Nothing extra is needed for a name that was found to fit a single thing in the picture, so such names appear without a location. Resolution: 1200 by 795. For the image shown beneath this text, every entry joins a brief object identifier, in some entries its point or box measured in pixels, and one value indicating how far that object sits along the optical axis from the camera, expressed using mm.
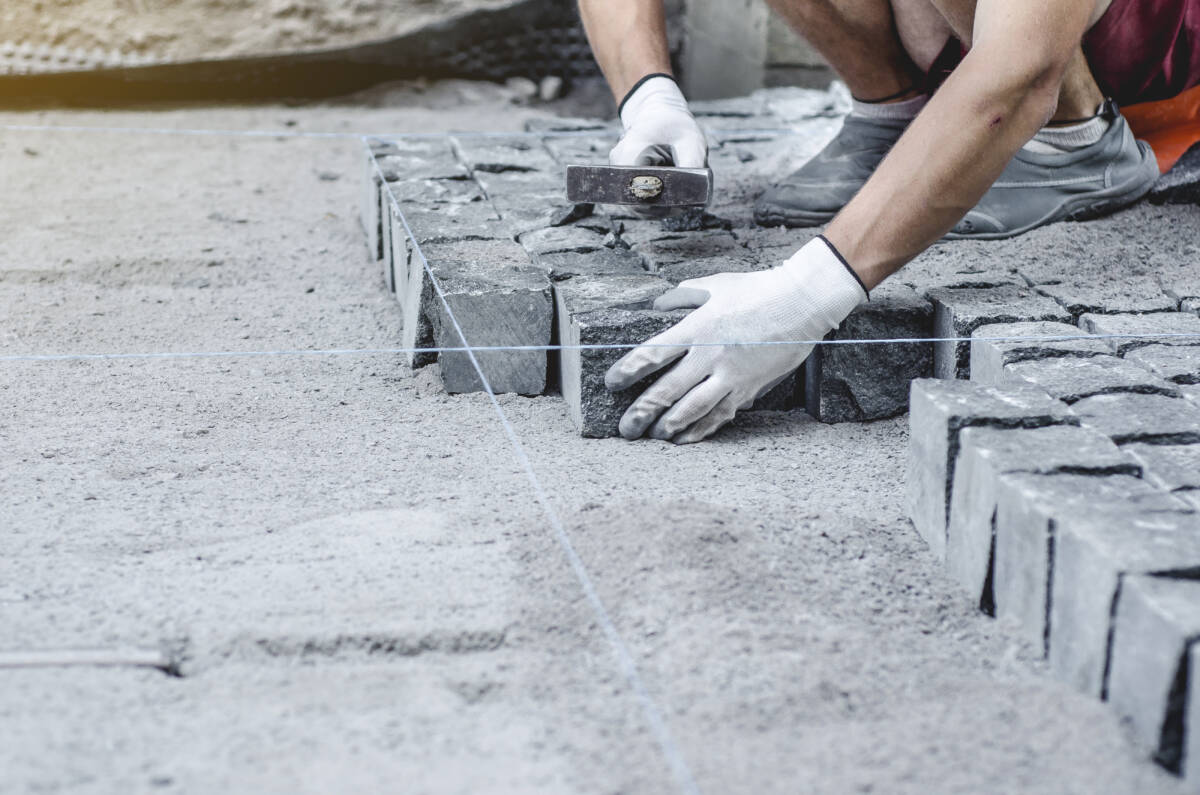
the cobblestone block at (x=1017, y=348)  2154
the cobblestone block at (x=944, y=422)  1803
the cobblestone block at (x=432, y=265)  2625
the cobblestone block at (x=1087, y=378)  1982
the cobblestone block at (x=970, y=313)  2301
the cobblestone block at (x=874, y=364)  2383
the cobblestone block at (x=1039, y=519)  1556
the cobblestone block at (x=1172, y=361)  2084
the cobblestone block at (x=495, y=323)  2457
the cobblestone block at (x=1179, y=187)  3016
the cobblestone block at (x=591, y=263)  2615
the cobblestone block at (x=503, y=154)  3527
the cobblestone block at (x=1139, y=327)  2238
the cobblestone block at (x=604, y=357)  2285
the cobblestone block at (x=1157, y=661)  1312
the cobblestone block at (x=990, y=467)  1680
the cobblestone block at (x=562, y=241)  2794
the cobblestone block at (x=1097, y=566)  1425
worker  2092
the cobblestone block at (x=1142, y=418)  1837
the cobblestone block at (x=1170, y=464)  1725
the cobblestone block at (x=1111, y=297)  2377
